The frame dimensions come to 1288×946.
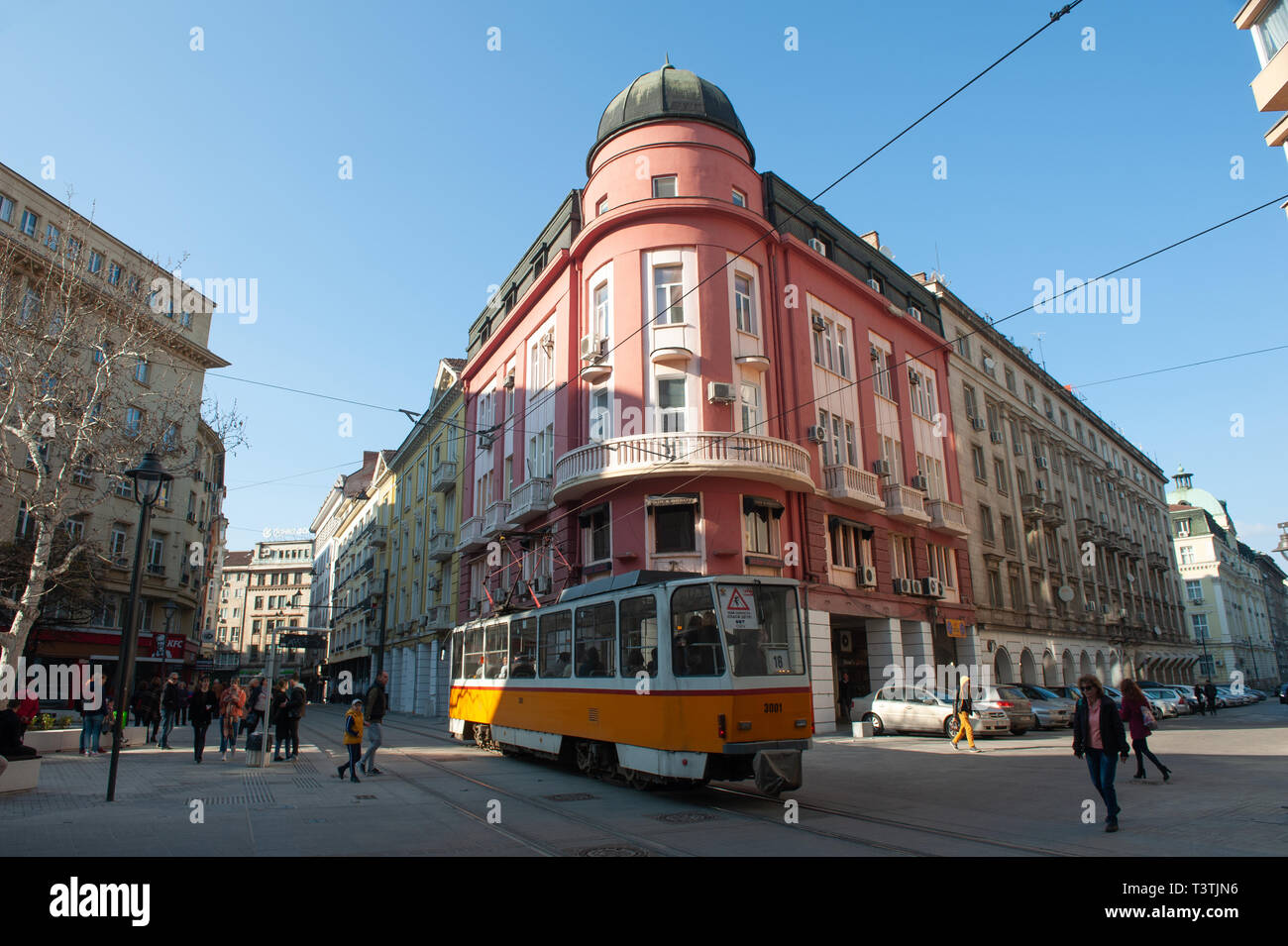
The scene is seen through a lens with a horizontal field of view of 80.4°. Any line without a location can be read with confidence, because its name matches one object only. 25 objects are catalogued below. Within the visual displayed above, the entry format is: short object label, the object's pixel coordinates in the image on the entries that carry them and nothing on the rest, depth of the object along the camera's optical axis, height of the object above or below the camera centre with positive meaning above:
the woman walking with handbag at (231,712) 18.39 -1.22
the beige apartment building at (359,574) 55.00 +6.82
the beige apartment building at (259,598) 98.56 +8.27
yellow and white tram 10.59 -0.43
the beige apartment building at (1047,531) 35.53 +6.02
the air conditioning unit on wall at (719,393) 21.88 +7.20
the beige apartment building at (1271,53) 11.61 +8.99
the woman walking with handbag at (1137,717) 12.20 -1.21
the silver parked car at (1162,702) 32.34 -2.72
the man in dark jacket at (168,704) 20.61 -1.11
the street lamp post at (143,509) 11.42 +2.48
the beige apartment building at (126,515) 27.87 +6.66
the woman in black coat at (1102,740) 8.77 -1.15
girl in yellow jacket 13.25 -1.27
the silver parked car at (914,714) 21.98 -2.00
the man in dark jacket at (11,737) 10.98 -0.98
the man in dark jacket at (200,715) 16.53 -1.11
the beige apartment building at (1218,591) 79.38 +4.92
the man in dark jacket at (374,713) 14.31 -1.00
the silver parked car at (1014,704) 23.02 -1.83
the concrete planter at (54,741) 17.30 -1.69
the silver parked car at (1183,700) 35.31 -2.90
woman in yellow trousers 18.70 -1.62
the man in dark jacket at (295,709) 17.06 -1.06
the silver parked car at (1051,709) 25.41 -2.23
